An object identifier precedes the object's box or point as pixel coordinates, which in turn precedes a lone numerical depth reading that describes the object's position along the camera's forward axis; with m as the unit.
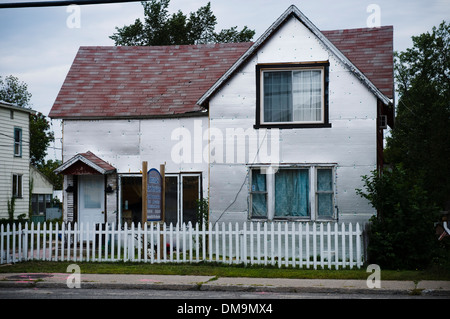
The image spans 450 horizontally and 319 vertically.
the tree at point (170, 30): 43.44
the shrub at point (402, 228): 15.53
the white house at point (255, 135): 18.22
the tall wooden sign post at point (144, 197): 16.53
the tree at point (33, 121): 64.44
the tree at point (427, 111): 38.06
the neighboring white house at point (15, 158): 35.47
